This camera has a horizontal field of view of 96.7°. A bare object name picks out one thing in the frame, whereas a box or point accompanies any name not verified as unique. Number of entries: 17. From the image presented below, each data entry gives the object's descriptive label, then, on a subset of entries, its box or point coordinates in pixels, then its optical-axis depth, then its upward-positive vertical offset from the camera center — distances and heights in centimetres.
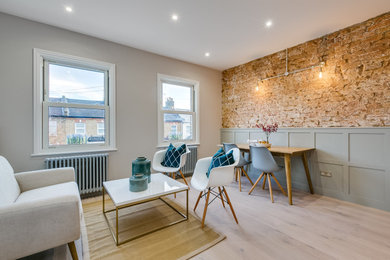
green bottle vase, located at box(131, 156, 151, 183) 217 -46
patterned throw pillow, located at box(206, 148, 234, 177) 212 -37
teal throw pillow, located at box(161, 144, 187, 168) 303 -46
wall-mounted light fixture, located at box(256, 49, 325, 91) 288 +110
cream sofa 115 -67
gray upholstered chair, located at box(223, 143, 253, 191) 320 -57
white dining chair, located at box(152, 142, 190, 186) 294 -57
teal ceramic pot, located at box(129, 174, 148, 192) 193 -59
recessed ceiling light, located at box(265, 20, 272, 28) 252 +158
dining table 257 -39
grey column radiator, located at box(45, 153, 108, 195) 259 -60
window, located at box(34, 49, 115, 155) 257 +43
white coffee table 172 -68
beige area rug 156 -110
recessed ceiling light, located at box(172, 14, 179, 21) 238 +158
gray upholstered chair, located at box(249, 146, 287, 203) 269 -48
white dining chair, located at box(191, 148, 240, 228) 197 -56
